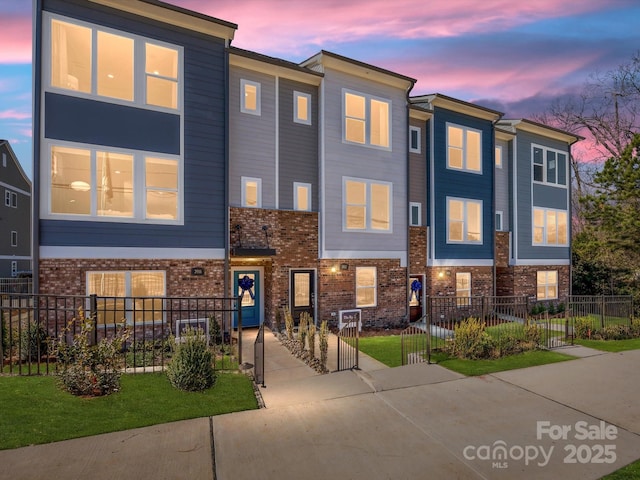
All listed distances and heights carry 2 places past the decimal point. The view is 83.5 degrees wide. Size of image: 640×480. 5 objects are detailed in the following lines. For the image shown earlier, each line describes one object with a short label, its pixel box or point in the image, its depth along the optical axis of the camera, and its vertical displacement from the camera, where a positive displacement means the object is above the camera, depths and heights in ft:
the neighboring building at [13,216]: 98.27 +8.36
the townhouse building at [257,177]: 30.68 +7.64
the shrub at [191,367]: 20.12 -6.96
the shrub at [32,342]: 25.99 -7.11
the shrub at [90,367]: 18.85 -6.76
